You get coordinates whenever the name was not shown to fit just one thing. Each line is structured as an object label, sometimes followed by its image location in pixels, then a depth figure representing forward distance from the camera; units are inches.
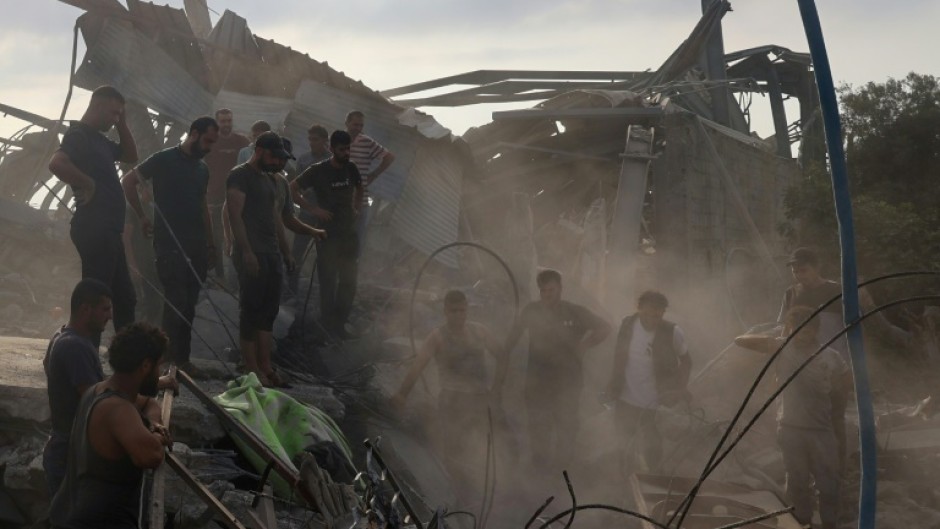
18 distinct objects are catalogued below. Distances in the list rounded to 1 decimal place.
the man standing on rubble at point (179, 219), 251.8
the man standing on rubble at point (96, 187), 225.1
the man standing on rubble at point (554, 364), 297.0
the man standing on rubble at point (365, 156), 347.6
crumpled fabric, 208.1
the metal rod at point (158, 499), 127.8
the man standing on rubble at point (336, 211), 301.1
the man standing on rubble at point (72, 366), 163.8
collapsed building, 478.0
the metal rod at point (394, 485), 114.0
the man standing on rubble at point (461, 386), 287.9
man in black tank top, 138.4
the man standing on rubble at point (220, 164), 355.9
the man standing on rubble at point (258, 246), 252.2
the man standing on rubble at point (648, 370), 285.6
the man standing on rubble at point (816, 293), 270.8
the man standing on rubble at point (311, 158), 339.3
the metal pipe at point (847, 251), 108.0
